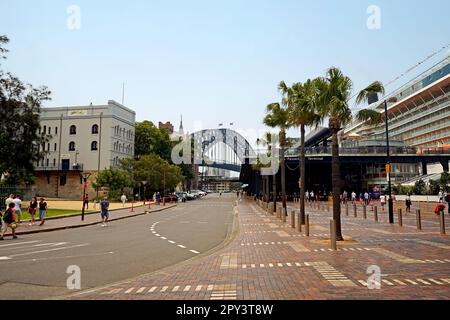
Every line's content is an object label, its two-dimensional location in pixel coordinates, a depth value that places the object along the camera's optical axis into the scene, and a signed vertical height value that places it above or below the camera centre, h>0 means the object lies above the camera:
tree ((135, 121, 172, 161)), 80.75 +11.19
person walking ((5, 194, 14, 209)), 17.53 -0.52
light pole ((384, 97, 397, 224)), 21.25 -1.24
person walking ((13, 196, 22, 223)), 19.83 -0.94
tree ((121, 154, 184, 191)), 61.40 +3.10
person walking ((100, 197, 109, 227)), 22.78 -1.12
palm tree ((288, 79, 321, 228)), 16.05 +3.61
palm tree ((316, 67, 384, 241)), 14.16 +3.45
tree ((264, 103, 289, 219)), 26.83 +5.16
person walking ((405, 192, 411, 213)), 30.58 -1.00
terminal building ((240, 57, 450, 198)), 62.69 +6.93
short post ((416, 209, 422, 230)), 17.69 -1.48
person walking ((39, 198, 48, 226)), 21.76 -1.20
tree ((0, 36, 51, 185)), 39.65 +6.84
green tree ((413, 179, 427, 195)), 42.14 +0.33
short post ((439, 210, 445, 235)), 15.79 -1.37
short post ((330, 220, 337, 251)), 11.84 -1.45
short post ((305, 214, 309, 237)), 15.89 -1.60
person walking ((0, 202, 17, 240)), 16.30 -1.34
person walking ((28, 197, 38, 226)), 21.88 -1.09
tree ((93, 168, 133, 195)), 54.41 +1.44
